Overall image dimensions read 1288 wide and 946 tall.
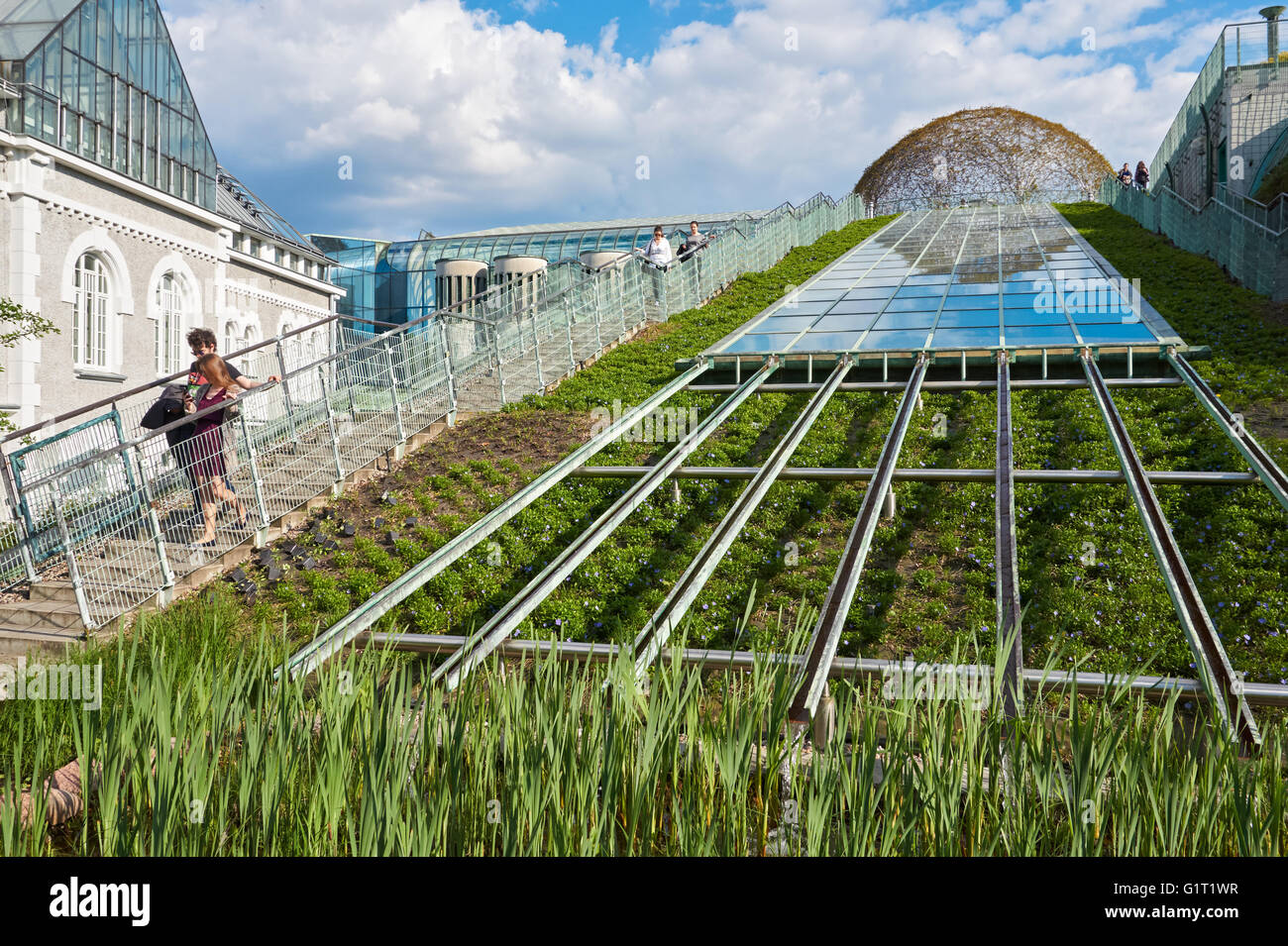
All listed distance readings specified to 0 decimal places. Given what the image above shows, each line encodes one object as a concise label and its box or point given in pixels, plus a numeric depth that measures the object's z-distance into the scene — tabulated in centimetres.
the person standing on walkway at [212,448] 749
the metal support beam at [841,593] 367
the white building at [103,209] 1548
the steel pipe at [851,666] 342
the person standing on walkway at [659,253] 1681
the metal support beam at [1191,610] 343
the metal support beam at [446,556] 446
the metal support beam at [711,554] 429
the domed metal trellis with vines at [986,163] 3962
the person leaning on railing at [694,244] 1864
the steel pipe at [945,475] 702
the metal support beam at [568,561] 427
